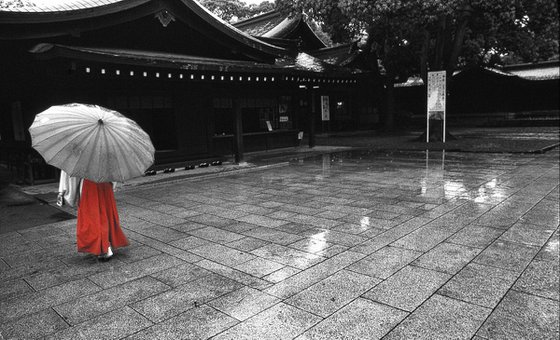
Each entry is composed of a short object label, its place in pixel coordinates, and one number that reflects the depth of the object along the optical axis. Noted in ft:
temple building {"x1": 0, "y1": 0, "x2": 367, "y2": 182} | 33.47
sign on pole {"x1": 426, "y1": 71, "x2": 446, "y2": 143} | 57.77
